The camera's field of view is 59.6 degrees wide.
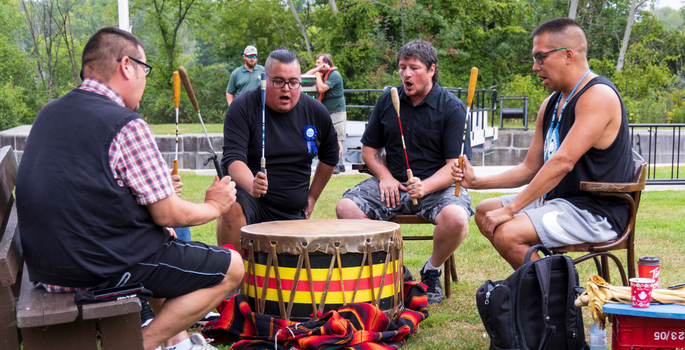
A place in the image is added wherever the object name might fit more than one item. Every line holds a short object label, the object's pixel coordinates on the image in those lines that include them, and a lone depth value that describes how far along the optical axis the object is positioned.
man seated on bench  2.00
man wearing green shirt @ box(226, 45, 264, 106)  8.52
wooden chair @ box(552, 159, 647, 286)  2.67
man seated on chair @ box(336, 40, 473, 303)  3.58
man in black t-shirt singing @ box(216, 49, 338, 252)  3.49
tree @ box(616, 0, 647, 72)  17.54
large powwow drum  2.73
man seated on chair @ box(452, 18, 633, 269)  2.71
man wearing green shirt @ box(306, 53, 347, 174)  8.20
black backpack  2.43
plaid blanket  2.67
